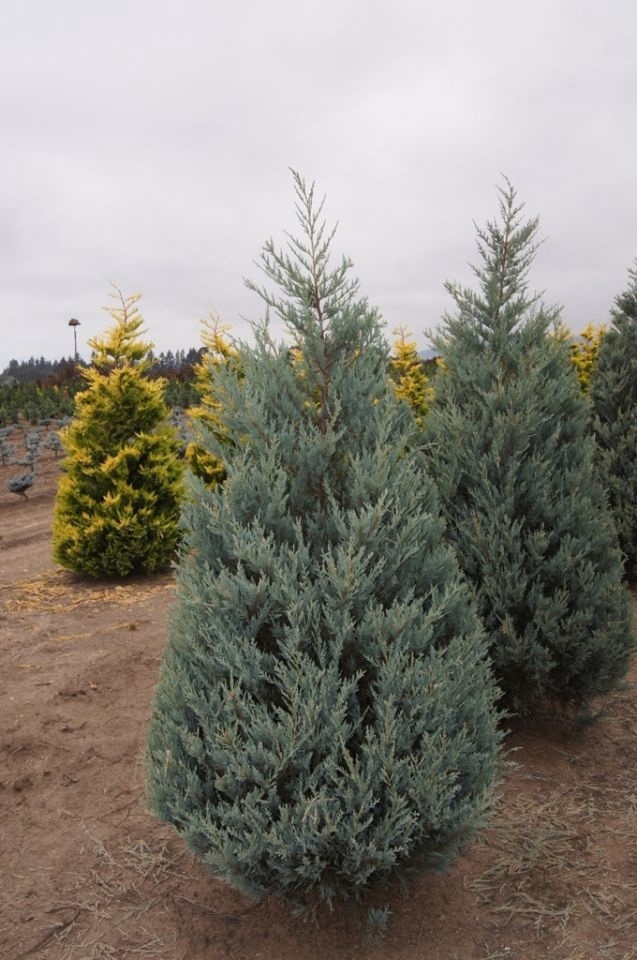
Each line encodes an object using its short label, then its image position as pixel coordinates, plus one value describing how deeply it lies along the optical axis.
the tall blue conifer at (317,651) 2.38
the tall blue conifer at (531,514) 3.87
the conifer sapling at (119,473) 7.98
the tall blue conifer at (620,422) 6.47
